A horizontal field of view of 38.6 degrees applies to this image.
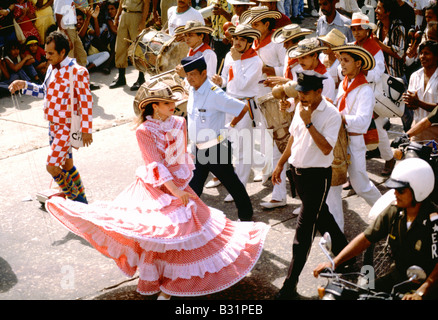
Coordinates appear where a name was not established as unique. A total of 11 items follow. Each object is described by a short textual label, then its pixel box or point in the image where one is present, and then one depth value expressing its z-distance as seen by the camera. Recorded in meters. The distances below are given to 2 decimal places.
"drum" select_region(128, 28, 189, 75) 8.95
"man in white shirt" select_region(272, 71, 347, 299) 5.09
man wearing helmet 4.04
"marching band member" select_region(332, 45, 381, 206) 5.89
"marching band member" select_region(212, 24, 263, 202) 7.19
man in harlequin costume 6.61
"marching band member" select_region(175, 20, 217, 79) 7.64
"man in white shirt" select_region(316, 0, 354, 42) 8.87
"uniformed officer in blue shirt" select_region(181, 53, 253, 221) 6.36
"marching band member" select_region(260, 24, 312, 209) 6.85
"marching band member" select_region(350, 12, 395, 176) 7.46
